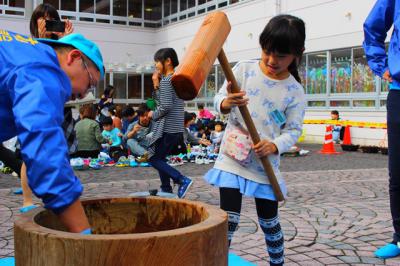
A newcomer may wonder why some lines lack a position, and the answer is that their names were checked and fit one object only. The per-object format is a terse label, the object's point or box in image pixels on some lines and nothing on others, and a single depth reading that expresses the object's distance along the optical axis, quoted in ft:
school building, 48.03
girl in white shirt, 8.40
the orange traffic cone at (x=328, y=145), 40.17
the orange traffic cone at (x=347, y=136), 46.96
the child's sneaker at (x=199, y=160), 32.48
